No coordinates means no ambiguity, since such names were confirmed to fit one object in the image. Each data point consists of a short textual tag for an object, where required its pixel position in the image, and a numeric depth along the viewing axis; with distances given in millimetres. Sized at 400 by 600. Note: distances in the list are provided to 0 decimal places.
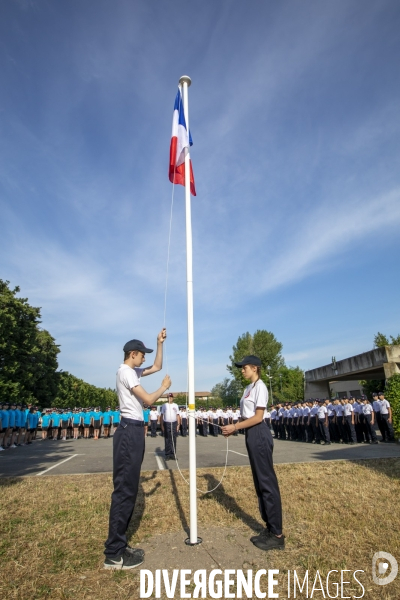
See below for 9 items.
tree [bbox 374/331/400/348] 35619
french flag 5324
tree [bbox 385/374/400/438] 11164
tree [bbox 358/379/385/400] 32691
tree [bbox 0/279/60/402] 25252
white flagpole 3996
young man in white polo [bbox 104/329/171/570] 3486
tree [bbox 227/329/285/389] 63938
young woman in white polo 3855
